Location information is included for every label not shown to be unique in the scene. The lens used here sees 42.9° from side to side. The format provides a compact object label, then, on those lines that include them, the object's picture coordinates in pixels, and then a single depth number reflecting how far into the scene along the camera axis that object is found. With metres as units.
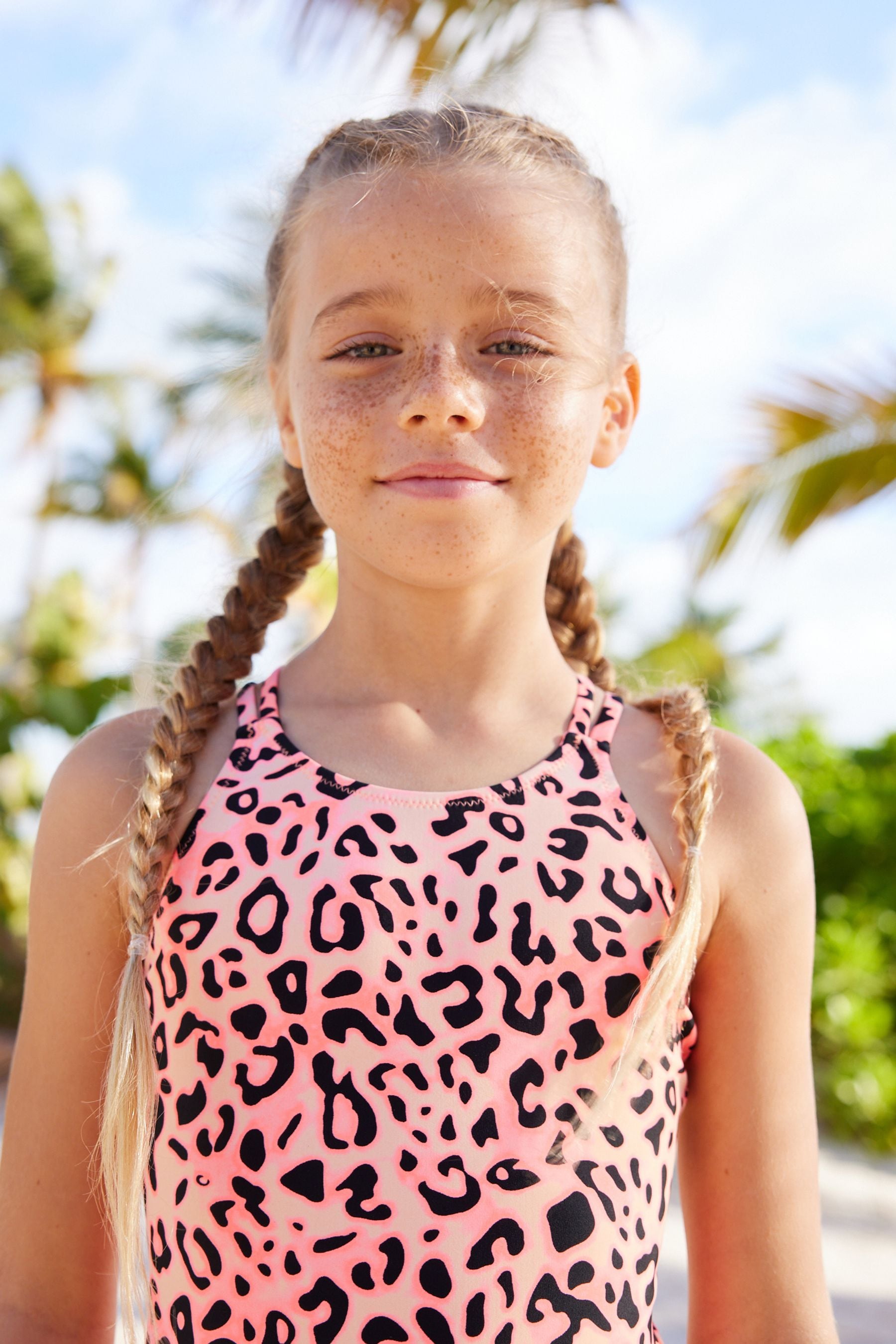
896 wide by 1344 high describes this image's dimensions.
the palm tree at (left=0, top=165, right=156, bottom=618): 19.75
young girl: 1.24
